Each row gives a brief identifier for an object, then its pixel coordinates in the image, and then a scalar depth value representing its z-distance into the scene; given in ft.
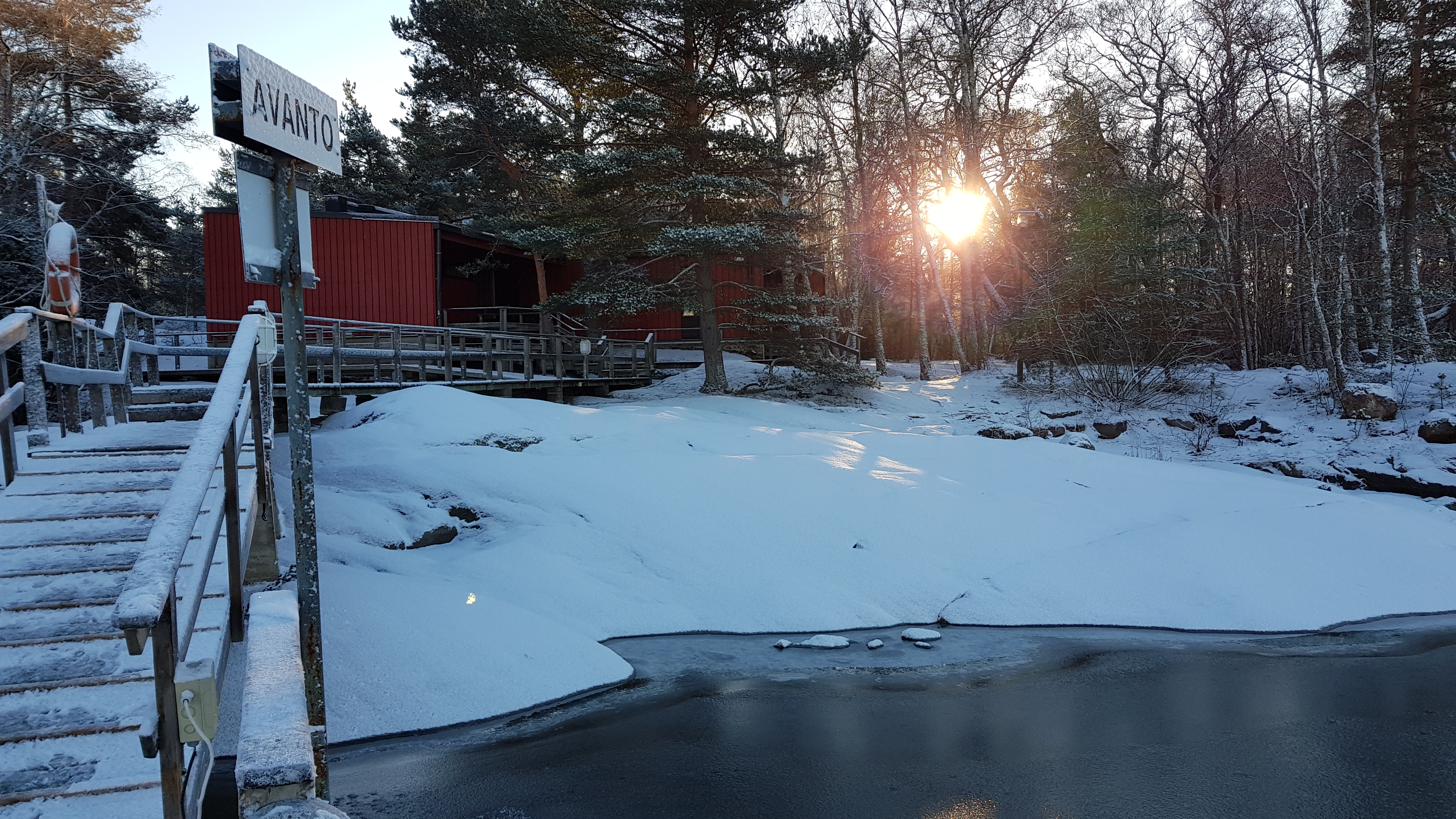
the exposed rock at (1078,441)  47.85
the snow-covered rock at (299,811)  7.47
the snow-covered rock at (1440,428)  42.11
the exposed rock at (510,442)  35.27
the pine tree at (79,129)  59.36
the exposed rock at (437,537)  27.48
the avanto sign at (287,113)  10.22
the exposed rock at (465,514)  29.22
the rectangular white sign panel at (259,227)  10.66
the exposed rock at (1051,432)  50.29
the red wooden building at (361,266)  65.46
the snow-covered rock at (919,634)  23.36
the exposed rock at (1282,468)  42.09
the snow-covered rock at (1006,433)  47.32
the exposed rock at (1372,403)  47.62
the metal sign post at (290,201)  10.21
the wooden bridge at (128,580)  7.88
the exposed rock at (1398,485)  37.06
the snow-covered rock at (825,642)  22.86
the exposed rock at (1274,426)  49.88
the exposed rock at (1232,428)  51.52
